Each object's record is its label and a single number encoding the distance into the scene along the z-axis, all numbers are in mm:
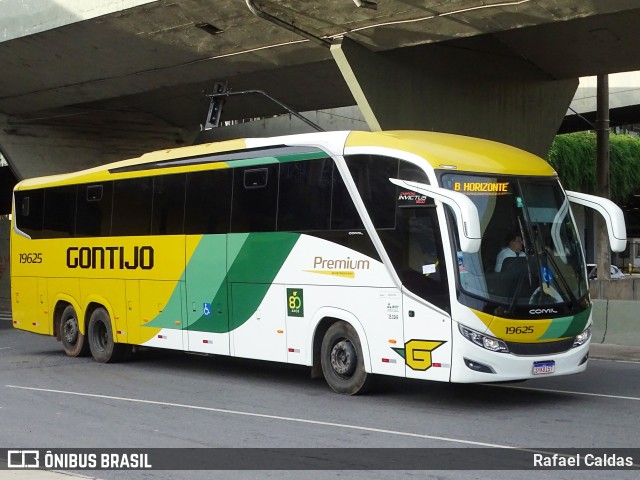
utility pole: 29672
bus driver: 12070
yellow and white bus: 12016
